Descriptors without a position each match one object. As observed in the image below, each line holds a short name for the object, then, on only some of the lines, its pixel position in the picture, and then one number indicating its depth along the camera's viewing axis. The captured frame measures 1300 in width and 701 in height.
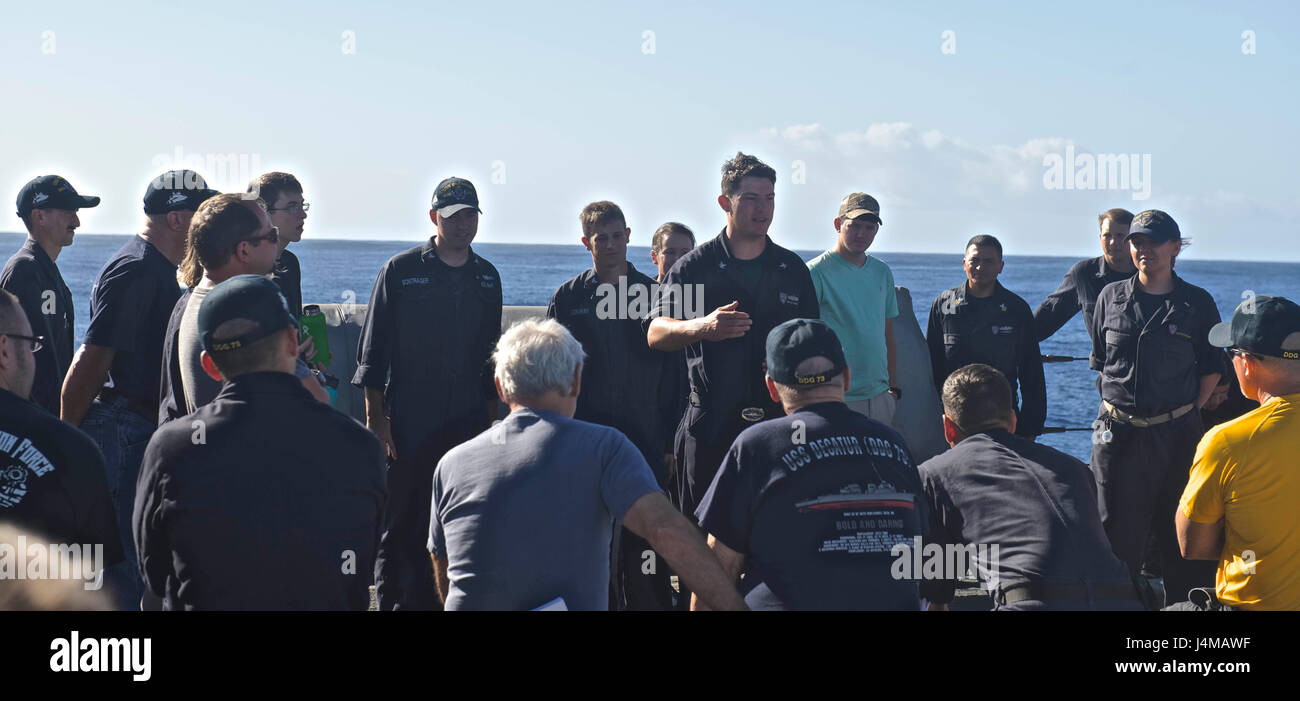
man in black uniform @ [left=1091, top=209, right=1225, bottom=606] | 6.27
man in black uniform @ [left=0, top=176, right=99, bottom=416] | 5.02
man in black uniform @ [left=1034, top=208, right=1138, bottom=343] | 7.19
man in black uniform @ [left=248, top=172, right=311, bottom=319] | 5.59
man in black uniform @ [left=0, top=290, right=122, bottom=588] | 3.03
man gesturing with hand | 5.29
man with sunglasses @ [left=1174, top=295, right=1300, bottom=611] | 3.70
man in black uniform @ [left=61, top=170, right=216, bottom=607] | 4.64
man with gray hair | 3.24
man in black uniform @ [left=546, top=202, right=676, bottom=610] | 5.87
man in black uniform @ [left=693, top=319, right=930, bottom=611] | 3.32
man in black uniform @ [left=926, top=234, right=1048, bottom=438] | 6.87
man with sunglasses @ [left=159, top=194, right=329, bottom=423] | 4.01
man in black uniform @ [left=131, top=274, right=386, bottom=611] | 2.97
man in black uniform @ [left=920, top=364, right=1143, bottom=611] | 3.59
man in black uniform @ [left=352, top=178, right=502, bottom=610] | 5.58
